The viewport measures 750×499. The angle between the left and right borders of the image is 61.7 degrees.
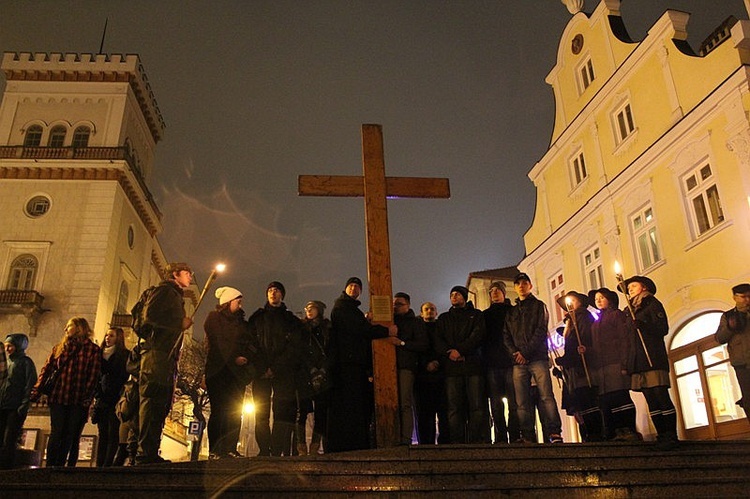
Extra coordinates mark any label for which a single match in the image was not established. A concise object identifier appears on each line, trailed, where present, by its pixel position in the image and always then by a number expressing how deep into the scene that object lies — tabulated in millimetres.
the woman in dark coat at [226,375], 6887
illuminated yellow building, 13070
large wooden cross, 6504
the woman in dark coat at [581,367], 7484
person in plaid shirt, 6789
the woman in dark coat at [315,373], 7277
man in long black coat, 7074
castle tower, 29828
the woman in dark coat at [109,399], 7707
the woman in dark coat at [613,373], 6832
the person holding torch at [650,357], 6426
